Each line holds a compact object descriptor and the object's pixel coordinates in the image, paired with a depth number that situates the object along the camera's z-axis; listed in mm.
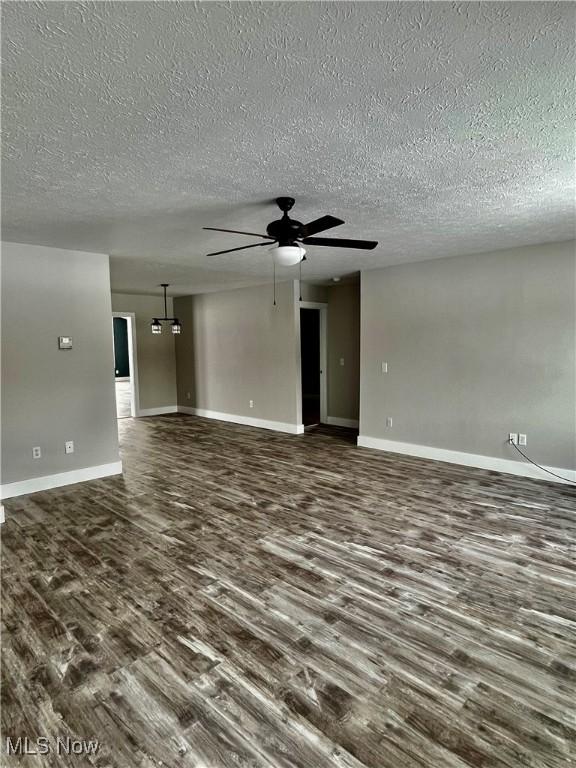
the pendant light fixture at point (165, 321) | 8406
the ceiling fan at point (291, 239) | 2922
